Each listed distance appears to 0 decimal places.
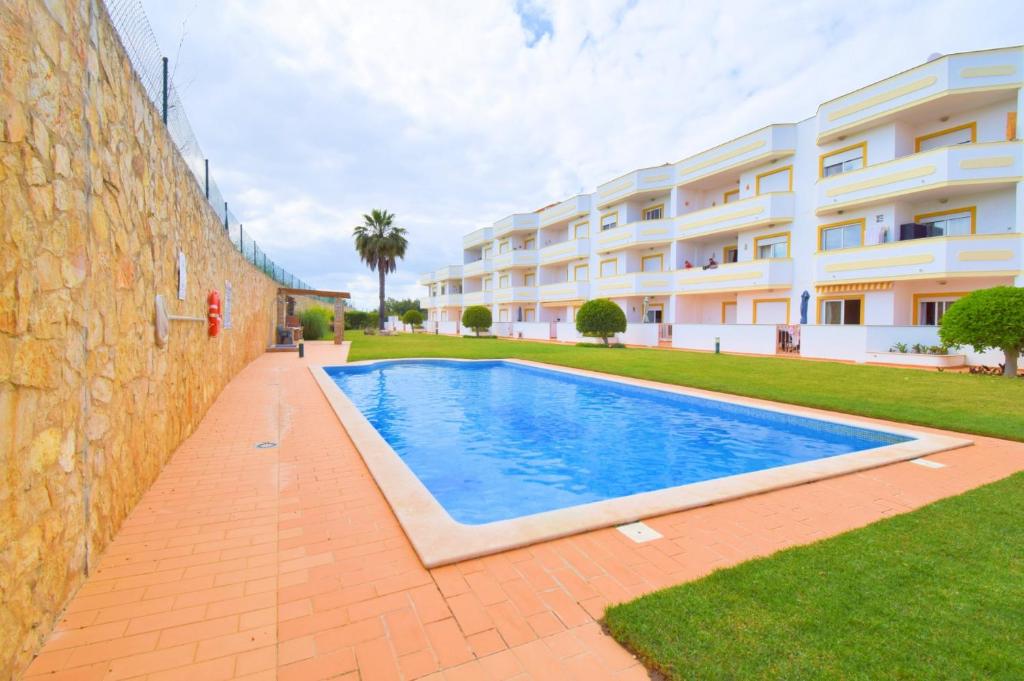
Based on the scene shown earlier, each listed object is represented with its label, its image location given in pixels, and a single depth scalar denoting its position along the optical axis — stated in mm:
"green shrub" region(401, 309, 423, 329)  54500
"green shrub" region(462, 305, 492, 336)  39156
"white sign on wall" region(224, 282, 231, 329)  10100
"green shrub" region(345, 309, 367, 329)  47406
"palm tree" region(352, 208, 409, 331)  44656
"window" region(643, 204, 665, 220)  29216
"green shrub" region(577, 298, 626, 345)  25594
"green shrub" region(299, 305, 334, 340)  28672
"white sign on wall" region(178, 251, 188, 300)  5703
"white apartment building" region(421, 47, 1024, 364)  16078
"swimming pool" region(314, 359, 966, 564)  3971
